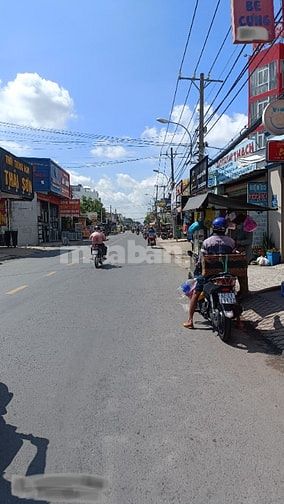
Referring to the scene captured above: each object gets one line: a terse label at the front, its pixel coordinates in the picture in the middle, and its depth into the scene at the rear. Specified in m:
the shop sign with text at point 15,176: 32.31
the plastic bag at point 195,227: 10.62
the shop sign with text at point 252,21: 9.12
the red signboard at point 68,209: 63.38
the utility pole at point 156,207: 99.36
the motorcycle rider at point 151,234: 40.78
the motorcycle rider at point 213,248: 8.10
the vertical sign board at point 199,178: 17.95
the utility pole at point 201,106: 23.11
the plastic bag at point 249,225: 11.94
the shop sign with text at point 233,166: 18.86
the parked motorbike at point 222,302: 7.14
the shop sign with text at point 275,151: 10.20
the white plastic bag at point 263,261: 16.36
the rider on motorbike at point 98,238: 19.17
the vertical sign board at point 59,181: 52.81
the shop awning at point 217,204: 9.44
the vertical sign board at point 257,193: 17.06
